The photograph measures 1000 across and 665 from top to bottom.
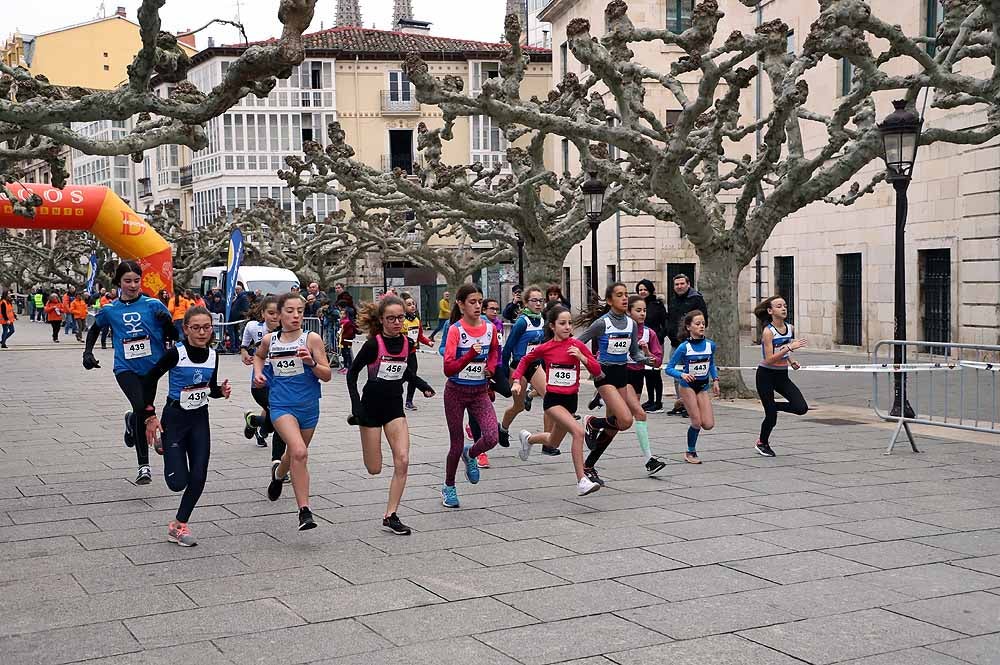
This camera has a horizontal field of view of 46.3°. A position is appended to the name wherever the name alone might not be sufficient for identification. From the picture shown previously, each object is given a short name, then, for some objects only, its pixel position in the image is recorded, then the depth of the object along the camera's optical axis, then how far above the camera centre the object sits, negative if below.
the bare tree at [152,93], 8.45 +1.66
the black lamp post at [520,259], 27.39 +0.77
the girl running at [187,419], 7.45 -0.81
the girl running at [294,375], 7.76 -0.55
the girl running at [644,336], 10.59 -0.42
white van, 38.31 +0.52
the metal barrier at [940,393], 11.09 -1.39
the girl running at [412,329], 13.83 -0.52
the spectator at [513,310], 17.28 -0.27
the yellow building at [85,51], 74.62 +15.83
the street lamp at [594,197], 19.98 +1.62
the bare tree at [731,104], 13.23 +2.37
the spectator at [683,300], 14.36 -0.13
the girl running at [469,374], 8.62 -0.61
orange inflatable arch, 28.25 +1.84
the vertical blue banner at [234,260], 27.38 +0.82
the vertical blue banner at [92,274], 45.23 +0.89
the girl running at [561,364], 8.96 -0.56
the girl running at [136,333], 9.58 -0.30
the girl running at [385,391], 7.69 -0.66
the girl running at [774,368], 11.04 -0.76
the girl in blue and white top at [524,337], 11.07 -0.47
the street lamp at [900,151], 13.49 +1.58
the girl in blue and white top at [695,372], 10.43 -0.73
